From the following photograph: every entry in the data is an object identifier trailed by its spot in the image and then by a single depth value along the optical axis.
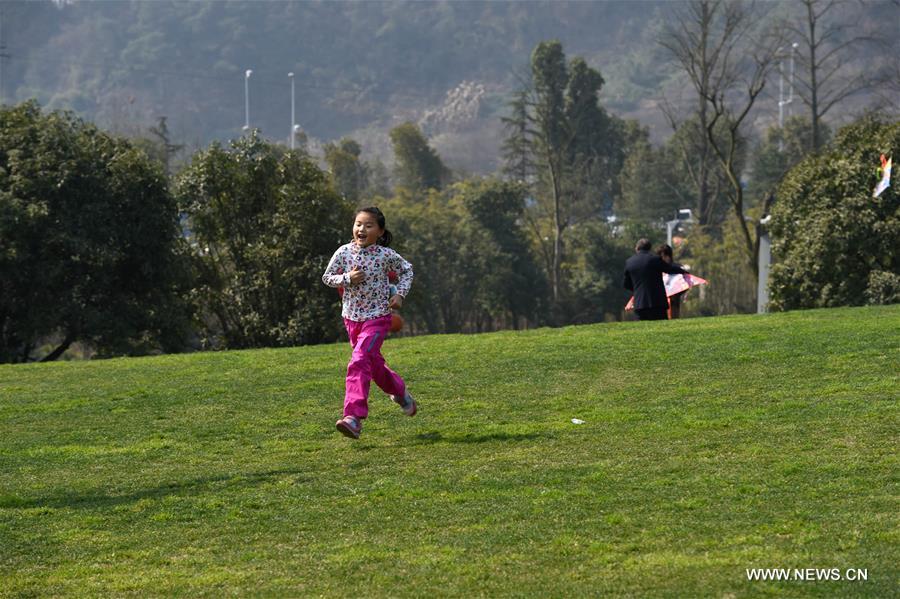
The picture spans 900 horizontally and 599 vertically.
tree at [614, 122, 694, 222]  94.00
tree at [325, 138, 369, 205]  90.50
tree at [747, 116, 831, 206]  87.12
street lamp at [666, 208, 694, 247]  89.76
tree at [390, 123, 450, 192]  99.88
